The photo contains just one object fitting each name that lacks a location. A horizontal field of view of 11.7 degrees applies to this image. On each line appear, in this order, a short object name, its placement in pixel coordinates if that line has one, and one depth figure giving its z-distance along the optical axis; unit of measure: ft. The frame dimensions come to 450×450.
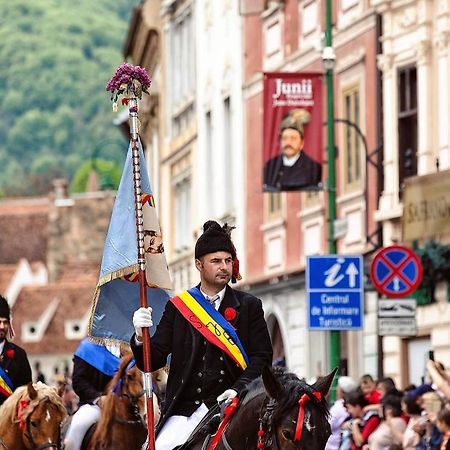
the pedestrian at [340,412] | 81.05
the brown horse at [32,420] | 56.29
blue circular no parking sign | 87.20
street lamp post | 96.27
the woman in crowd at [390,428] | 75.10
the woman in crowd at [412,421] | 71.31
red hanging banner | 107.24
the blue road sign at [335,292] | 89.71
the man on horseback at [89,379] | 65.67
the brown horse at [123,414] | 62.18
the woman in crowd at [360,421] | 79.46
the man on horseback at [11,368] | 59.21
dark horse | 38.91
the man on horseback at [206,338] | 44.34
